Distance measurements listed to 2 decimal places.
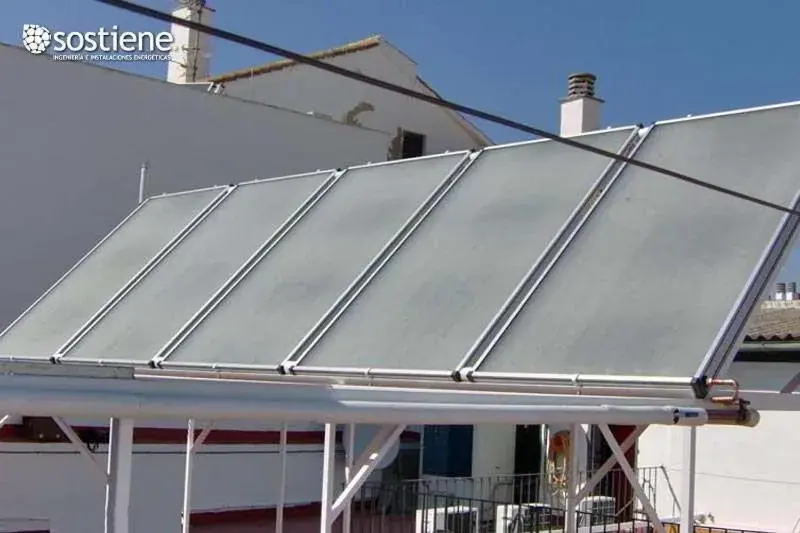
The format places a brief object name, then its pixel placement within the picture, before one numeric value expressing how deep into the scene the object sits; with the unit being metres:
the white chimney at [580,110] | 16.12
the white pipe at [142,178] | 12.35
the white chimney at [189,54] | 20.16
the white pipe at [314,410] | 2.70
